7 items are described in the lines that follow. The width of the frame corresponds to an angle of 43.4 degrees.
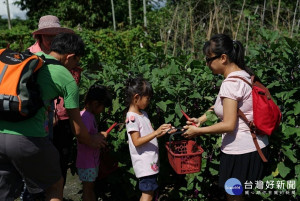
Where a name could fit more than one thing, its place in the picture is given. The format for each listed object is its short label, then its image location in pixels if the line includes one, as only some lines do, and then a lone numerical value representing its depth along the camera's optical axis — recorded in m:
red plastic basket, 2.72
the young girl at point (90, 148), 3.17
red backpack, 2.52
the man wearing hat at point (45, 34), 3.29
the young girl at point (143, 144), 2.94
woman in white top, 2.54
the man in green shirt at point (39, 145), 2.26
